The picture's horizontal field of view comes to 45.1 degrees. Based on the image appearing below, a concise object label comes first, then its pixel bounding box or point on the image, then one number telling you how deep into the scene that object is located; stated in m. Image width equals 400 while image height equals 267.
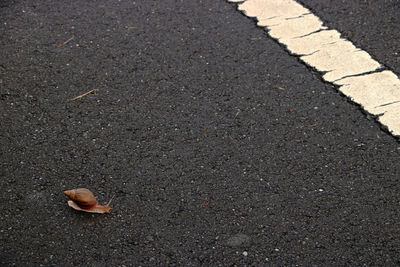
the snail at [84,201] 2.18
